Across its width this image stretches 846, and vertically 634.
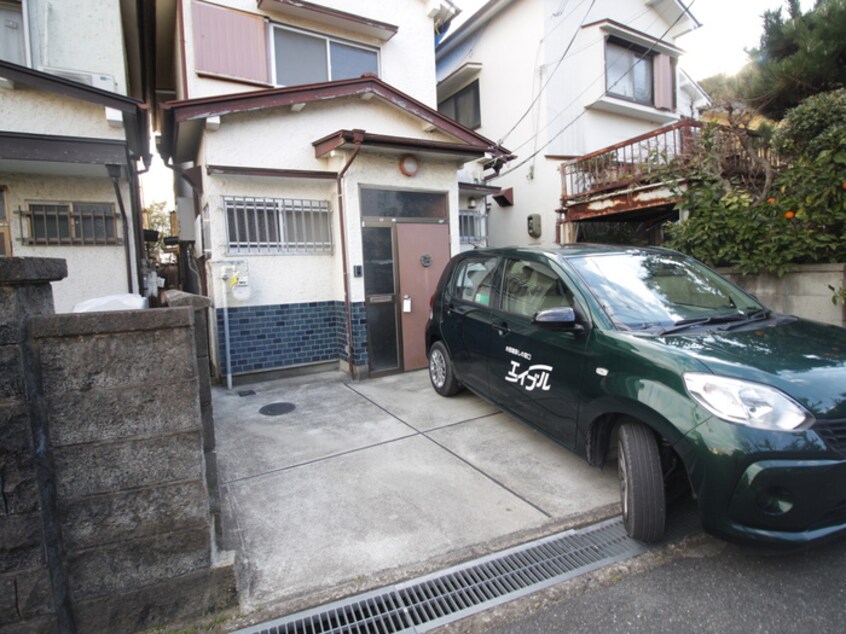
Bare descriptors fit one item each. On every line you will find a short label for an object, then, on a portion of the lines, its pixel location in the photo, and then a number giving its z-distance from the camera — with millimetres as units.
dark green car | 1979
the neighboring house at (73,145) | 5004
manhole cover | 4866
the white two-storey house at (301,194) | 5723
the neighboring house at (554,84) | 10047
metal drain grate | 2035
